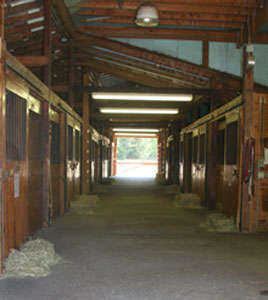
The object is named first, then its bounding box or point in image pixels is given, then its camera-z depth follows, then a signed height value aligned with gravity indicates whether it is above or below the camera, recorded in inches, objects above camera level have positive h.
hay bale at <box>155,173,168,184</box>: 630.8 -43.9
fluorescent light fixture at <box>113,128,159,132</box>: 790.2 +52.8
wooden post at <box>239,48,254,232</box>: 207.8 +15.4
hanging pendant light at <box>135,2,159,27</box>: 199.5 +75.0
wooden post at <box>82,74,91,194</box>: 386.6 +15.7
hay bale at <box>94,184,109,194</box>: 458.7 -44.1
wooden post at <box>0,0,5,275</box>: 124.6 +8.3
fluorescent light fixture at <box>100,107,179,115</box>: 415.0 +50.3
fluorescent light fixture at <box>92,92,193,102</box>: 318.3 +50.3
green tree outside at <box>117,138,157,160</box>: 1721.8 +24.6
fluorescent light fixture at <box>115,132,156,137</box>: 949.8 +51.6
